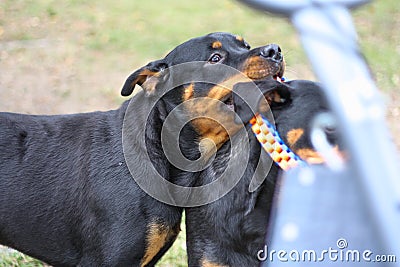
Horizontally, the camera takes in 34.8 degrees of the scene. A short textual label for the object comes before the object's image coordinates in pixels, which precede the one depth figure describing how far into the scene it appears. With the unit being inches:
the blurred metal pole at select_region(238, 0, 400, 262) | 50.9
